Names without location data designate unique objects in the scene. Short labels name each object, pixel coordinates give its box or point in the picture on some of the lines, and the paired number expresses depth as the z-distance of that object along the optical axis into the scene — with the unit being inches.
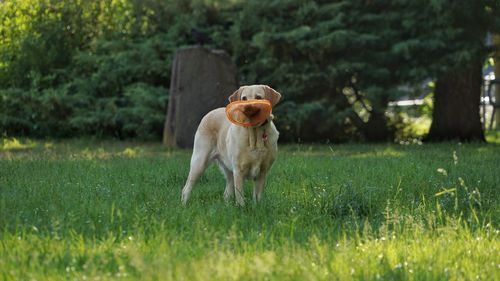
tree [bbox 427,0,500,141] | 1001.5
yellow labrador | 478.9
